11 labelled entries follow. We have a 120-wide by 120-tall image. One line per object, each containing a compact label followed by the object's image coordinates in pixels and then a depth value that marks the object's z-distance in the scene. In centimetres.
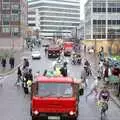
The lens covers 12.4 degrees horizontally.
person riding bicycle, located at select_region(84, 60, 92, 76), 4739
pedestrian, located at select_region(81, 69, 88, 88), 3831
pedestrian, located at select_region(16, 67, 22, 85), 3944
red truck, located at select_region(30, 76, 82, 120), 2078
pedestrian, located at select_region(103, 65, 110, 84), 4063
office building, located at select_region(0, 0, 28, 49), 13725
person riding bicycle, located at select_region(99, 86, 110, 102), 2398
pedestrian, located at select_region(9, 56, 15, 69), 6000
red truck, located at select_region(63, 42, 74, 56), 8668
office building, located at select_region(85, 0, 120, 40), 12269
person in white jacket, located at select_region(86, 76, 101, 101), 2980
